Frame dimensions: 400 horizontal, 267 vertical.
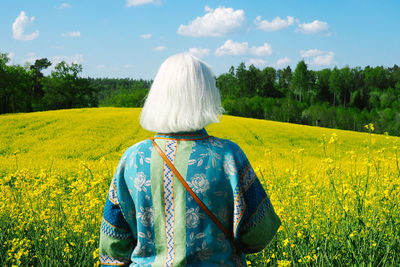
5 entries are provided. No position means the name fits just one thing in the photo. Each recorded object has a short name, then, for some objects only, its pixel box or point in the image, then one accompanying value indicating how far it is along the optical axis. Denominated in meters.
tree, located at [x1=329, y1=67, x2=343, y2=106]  85.94
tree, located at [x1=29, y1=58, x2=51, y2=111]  56.47
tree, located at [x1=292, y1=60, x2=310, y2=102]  83.31
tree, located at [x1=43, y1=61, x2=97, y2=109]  55.77
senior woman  1.54
